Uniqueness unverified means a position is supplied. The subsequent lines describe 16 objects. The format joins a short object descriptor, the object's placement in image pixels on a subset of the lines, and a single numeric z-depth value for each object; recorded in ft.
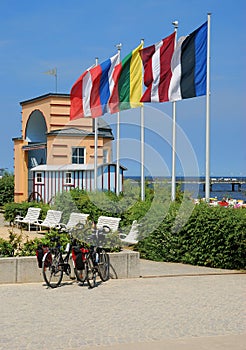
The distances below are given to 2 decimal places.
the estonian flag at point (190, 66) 52.80
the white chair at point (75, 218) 59.79
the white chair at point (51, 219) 67.51
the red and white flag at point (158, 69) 56.95
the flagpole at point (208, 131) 50.72
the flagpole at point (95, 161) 75.61
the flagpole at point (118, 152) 75.36
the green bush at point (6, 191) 116.88
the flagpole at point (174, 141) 57.59
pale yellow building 81.44
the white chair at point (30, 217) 71.70
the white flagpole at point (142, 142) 68.39
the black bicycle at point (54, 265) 35.40
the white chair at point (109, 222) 52.70
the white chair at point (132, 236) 49.62
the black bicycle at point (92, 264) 35.98
